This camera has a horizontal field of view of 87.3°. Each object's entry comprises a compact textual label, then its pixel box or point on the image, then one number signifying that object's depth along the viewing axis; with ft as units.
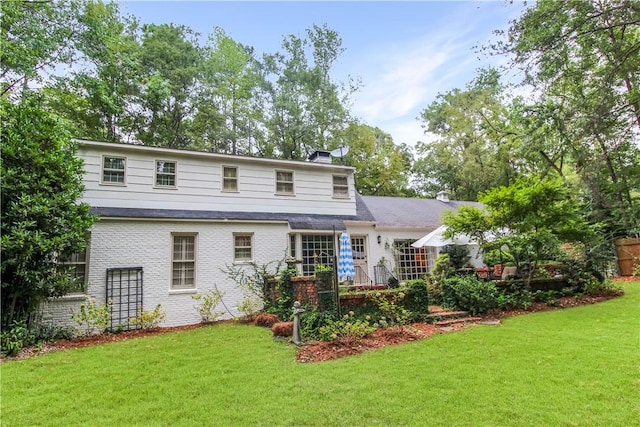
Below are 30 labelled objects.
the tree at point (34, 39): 33.96
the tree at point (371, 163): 83.87
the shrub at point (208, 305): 33.04
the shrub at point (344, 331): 21.11
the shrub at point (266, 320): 28.81
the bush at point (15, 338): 21.45
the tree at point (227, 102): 72.84
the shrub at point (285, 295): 29.32
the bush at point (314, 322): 23.13
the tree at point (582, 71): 20.42
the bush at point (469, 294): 29.27
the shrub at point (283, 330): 23.77
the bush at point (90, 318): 28.25
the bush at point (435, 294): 32.87
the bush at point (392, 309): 25.76
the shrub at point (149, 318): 29.78
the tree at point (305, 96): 79.94
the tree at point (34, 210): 22.98
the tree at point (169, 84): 66.49
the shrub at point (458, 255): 44.39
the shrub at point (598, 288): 35.40
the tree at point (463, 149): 84.99
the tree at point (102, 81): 48.55
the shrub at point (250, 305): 33.65
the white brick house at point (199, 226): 31.12
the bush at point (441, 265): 40.81
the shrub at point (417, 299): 27.37
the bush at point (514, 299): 30.80
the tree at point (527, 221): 32.78
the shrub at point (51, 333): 25.36
